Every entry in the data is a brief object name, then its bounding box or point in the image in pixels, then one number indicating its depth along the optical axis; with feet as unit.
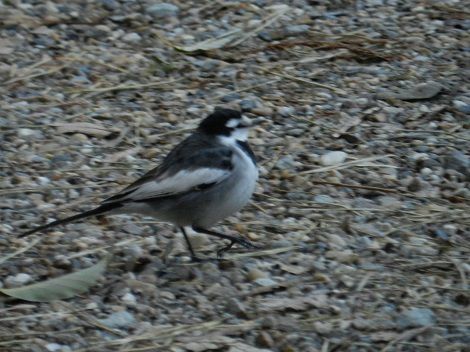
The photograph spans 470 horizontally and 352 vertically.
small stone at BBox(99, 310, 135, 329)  34.76
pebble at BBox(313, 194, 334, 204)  44.16
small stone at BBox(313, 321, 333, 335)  35.02
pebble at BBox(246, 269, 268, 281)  38.29
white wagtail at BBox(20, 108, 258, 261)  38.17
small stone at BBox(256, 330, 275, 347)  34.22
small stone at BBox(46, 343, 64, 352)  33.40
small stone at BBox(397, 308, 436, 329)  35.63
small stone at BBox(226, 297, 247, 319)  35.73
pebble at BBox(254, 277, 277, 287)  37.78
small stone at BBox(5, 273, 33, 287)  37.01
